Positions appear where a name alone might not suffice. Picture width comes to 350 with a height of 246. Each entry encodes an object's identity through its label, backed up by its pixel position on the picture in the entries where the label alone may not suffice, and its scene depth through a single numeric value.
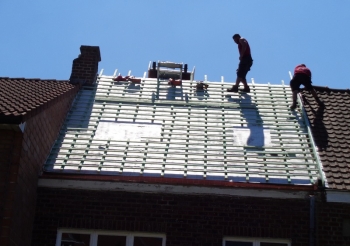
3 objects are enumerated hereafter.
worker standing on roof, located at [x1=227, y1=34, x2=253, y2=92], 15.39
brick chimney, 15.16
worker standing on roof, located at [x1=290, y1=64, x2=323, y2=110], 14.60
